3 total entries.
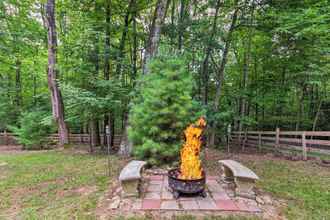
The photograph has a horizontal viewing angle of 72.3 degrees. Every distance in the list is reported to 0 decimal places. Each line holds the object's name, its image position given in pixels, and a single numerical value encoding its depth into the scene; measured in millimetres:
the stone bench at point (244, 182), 3395
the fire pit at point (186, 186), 3357
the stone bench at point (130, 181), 3313
